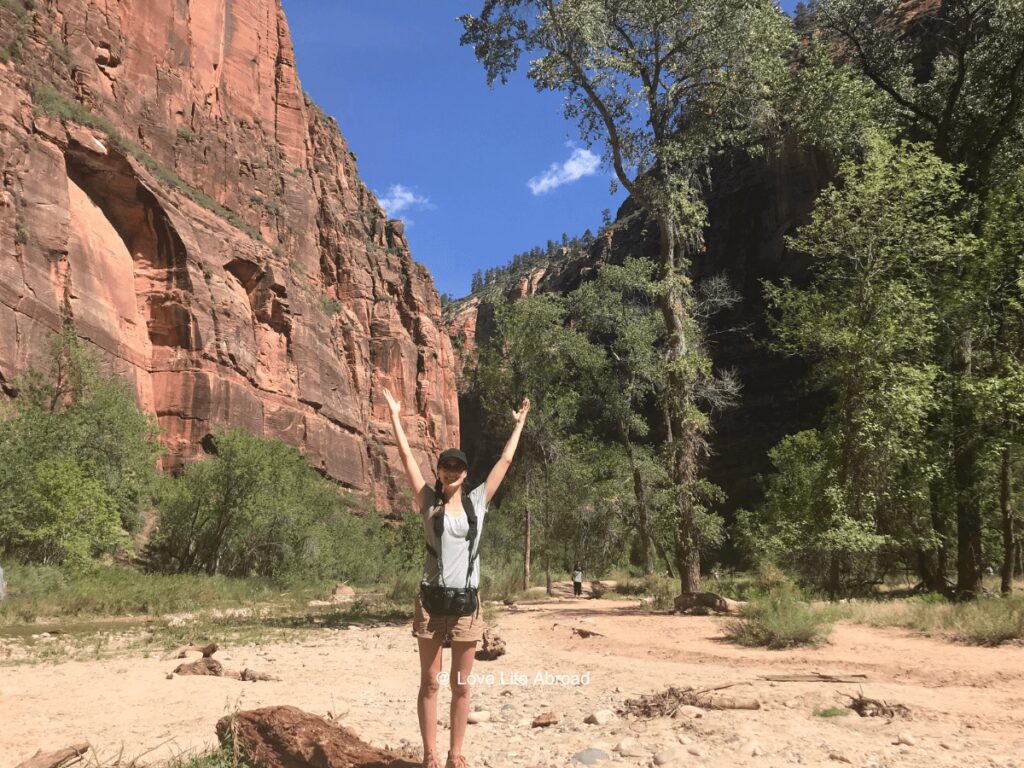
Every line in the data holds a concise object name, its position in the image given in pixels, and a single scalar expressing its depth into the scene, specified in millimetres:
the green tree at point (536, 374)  24500
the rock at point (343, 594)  26472
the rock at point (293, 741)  3855
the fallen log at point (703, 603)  13758
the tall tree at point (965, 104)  13492
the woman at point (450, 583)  3639
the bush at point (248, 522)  29219
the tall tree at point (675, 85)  15547
